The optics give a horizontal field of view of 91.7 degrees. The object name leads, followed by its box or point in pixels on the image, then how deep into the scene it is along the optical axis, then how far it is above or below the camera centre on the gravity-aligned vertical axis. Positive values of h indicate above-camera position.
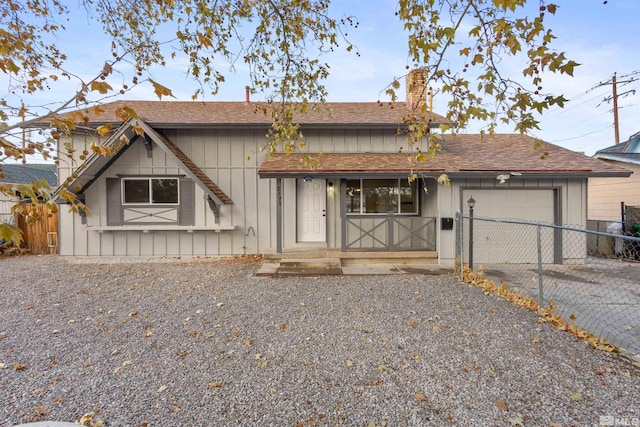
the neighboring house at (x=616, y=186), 11.27 +0.92
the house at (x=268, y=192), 8.30 +0.55
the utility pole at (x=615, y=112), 16.42 +5.18
